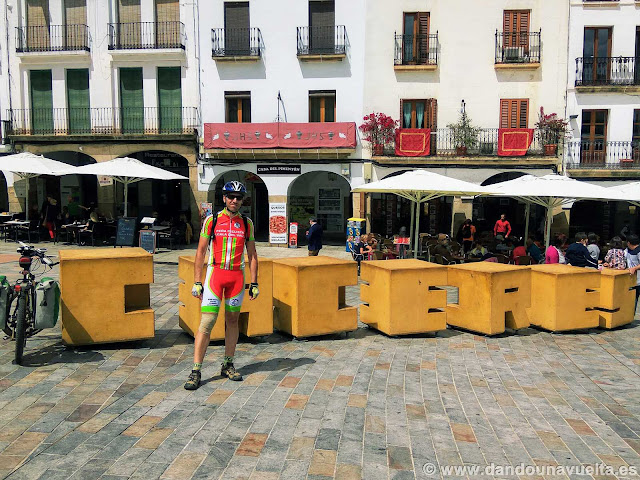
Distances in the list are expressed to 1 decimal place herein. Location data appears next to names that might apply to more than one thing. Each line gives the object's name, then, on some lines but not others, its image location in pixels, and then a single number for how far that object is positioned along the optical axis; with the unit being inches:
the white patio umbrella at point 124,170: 725.9
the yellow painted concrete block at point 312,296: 292.4
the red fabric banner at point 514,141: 841.5
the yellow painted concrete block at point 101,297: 257.9
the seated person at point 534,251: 472.1
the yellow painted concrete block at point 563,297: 333.1
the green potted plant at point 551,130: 839.1
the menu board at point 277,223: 887.7
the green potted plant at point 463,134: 857.5
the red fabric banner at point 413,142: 860.0
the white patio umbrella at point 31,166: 754.8
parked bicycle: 237.5
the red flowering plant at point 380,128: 865.3
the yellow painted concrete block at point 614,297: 352.5
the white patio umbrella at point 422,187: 535.5
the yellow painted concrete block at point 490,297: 314.8
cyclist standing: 222.1
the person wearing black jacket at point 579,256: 394.0
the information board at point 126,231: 711.1
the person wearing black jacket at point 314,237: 605.3
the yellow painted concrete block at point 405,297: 307.4
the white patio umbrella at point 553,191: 508.7
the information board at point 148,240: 684.1
